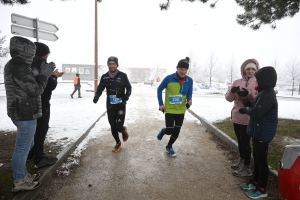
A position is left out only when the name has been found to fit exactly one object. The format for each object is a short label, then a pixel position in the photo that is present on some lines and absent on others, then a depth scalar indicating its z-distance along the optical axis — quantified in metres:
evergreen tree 4.77
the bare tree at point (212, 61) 41.51
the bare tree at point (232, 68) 44.54
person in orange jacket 15.58
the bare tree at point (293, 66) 36.68
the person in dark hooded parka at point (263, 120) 2.66
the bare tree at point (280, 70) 45.12
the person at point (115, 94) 4.43
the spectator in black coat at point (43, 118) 3.31
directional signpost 4.34
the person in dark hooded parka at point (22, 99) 2.50
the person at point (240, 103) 3.41
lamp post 16.23
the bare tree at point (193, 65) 43.74
